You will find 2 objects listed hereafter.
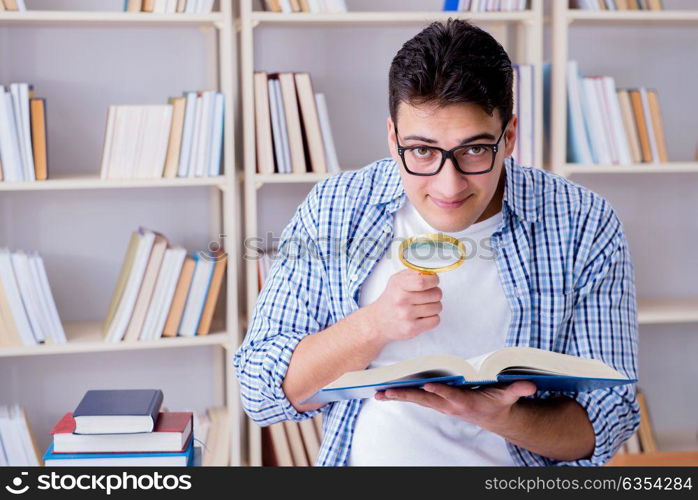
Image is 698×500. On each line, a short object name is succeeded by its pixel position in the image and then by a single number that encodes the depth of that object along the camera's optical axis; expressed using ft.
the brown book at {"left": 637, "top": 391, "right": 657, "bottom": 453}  8.88
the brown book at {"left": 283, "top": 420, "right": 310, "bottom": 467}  8.34
